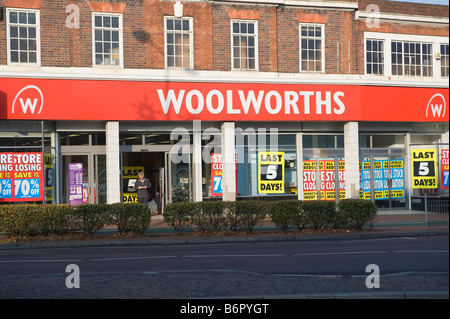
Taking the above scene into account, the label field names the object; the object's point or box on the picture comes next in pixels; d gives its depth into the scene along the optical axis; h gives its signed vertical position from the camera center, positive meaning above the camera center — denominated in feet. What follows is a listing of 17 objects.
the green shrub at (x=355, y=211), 61.36 -3.71
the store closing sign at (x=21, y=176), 69.82 +0.44
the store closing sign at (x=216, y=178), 77.92 -0.20
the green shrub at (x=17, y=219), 55.67 -3.55
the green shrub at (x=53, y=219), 56.49 -3.65
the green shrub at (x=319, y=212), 60.75 -3.72
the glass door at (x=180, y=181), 78.28 -0.52
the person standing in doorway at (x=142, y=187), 71.26 -1.07
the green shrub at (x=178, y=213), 59.57 -3.49
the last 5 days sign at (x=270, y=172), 79.66 +0.38
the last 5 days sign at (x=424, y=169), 84.64 +0.50
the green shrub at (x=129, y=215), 57.98 -3.52
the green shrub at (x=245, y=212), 60.23 -3.59
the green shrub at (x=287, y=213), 60.59 -3.72
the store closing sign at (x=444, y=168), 84.39 +0.59
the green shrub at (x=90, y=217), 57.62 -3.56
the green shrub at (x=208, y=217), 59.57 -3.89
